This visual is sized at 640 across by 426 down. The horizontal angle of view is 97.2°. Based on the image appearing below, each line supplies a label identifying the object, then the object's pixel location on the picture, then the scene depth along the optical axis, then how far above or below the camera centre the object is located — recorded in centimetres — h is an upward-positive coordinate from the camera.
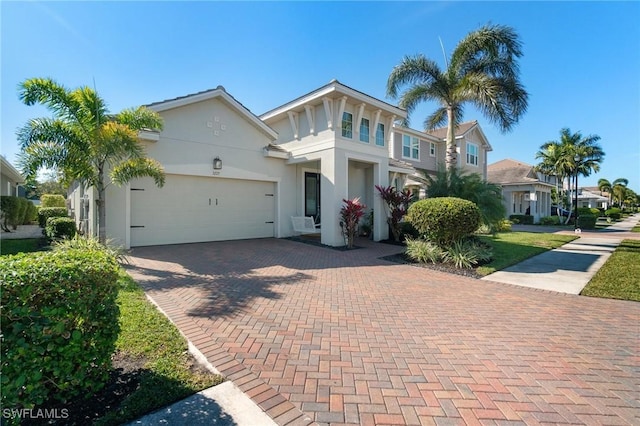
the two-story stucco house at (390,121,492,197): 2252 +569
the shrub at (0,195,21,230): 1387 -16
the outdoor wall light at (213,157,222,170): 1158 +189
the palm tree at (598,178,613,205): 6047 +557
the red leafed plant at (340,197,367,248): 1155 -25
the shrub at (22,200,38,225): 1732 -39
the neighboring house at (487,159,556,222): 2908 +247
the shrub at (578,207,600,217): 2795 +3
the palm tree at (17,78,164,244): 698 +183
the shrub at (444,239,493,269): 885 -143
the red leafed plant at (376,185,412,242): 1288 +29
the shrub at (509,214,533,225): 2853 -83
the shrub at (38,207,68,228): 1385 -24
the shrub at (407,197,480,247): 916 -27
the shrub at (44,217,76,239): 959 -68
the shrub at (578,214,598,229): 2412 -83
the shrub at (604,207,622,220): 3844 -35
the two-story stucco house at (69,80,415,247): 1046 +183
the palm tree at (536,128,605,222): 2803 +568
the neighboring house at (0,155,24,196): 1495 +203
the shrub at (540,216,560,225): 2770 -97
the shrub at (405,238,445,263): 943 -142
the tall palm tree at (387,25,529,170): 1332 +662
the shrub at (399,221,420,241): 1327 -98
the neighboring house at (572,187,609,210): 5244 +218
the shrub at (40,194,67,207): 2405 +62
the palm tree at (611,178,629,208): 5903 +504
